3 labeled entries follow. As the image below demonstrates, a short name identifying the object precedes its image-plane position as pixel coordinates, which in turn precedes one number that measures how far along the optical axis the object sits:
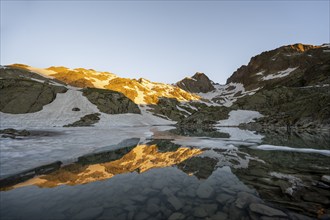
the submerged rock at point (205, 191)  7.34
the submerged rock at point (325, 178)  8.70
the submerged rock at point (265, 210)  5.77
